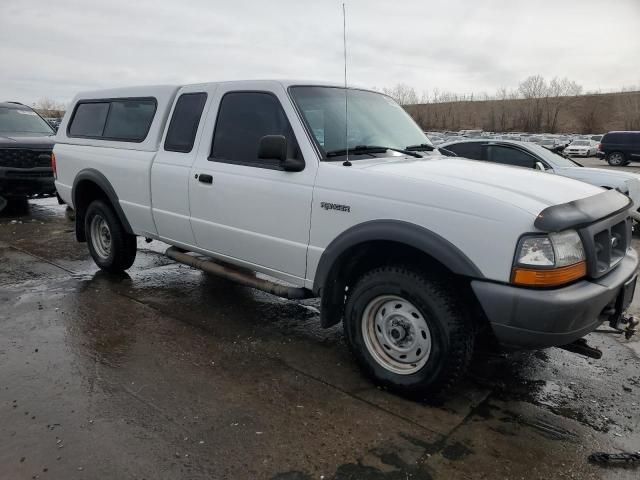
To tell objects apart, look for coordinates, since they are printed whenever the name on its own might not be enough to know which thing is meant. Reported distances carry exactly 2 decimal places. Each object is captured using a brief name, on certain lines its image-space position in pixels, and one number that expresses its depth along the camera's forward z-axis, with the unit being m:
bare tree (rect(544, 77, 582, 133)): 77.11
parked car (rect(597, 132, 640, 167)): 27.14
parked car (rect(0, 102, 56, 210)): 9.38
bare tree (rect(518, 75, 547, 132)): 76.69
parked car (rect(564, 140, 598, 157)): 36.00
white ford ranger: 2.75
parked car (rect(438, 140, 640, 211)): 8.59
